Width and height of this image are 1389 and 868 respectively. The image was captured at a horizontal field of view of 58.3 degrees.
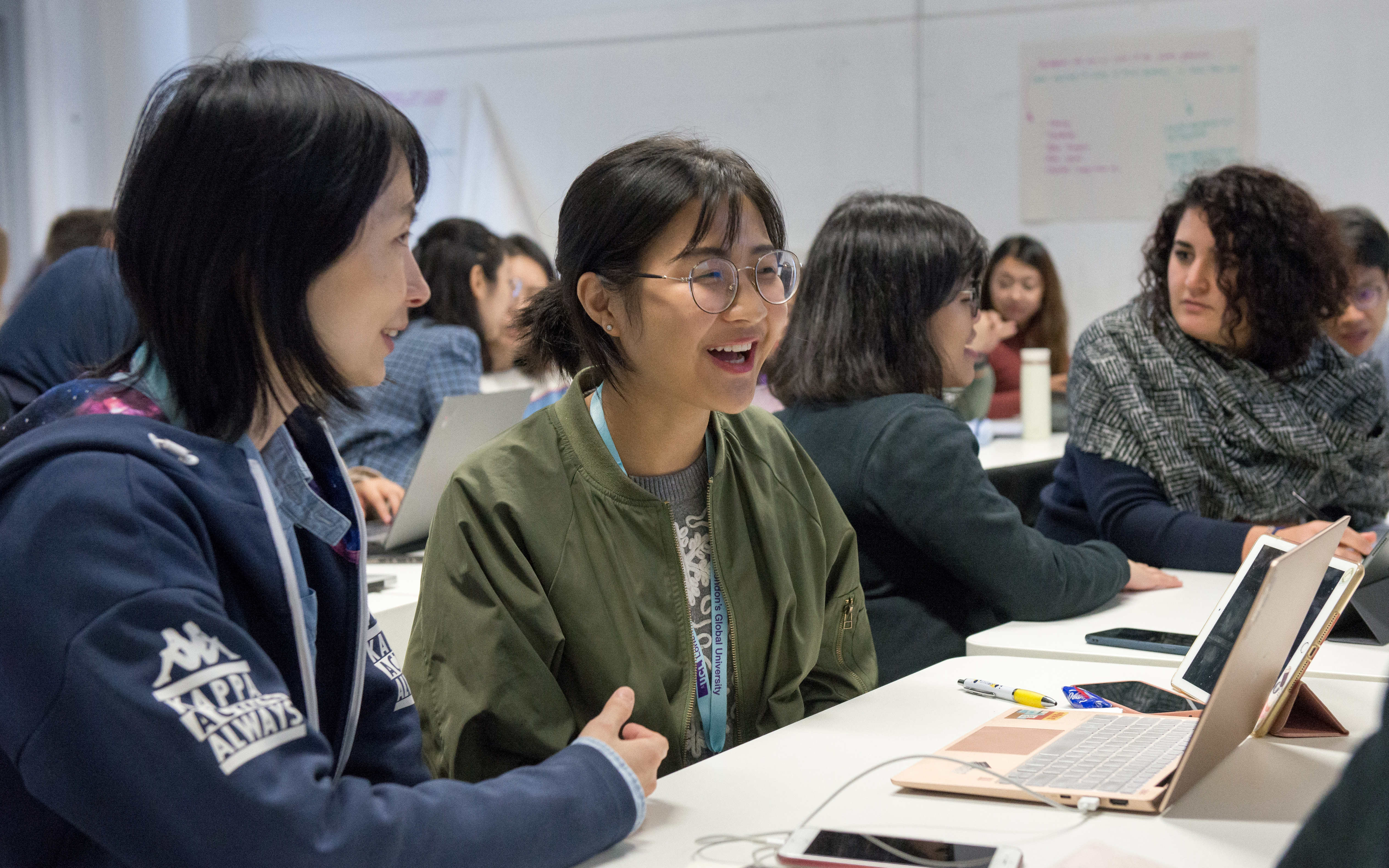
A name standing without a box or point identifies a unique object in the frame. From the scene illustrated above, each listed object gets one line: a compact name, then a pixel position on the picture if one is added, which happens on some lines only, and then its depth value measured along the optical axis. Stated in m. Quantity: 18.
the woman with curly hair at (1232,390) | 2.29
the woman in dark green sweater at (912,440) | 1.80
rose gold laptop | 1.02
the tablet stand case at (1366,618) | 1.60
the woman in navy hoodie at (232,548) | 0.76
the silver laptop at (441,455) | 2.35
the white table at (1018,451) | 3.38
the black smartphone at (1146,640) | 1.59
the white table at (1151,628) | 1.52
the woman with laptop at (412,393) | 3.44
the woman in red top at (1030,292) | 5.19
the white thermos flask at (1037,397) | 3.86
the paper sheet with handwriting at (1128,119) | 5.04
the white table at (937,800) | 0.98
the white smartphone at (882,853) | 0.91
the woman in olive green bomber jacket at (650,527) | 1.32
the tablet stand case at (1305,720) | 1.24
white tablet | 1.21
